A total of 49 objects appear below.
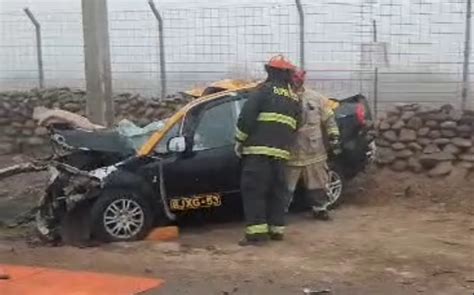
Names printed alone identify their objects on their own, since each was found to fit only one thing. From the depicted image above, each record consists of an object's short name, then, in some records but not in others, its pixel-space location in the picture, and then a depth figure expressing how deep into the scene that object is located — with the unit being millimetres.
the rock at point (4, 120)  15891
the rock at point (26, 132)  15609
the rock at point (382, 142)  12312
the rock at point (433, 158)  11922
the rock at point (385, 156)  12242
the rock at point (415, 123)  12172
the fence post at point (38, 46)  16031
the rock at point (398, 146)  12211
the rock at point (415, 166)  12047
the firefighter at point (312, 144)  9992
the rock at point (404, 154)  12141
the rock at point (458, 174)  11766
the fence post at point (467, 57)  12469
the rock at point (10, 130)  15742
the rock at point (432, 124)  12102
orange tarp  7824
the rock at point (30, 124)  15484
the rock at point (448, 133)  11992
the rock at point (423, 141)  12117
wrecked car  9766
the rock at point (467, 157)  11797
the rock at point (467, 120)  11961
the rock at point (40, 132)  15302
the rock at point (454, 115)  12039
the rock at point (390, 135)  12281
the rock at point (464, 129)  11930
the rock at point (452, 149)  11930
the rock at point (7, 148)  15641
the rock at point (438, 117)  12078
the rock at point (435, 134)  12078
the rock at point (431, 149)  12047
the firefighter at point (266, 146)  9422
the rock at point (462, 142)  11870
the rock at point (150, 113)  14204
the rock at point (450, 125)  11984
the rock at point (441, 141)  12023
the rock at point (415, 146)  12133
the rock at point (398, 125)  12266
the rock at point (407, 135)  12172
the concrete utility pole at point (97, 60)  12891
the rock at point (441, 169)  11852
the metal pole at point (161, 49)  14609
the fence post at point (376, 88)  12967
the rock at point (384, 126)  12359
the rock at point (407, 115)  12242
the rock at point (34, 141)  15422
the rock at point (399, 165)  12148
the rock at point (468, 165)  11797
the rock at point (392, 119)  12352
